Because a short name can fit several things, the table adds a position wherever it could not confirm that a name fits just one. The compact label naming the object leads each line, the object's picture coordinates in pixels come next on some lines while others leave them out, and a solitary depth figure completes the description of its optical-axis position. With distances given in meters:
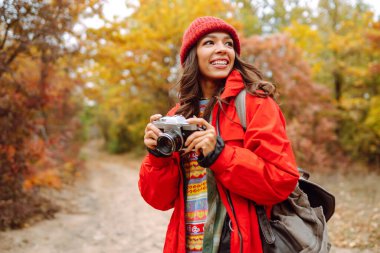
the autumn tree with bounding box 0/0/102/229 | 4.58
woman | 1.41
